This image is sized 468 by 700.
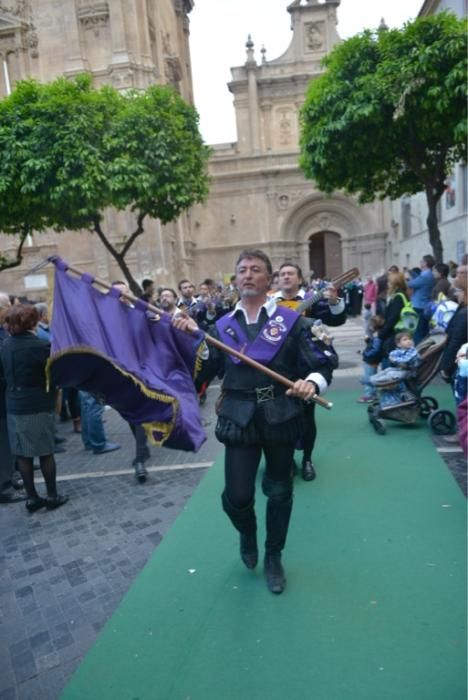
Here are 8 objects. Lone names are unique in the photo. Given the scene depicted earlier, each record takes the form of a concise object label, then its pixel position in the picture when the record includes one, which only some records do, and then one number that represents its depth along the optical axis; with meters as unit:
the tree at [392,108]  9.23
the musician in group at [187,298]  8.42
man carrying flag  3.08
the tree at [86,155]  10.53
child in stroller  6.30
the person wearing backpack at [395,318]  7.02
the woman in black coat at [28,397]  4.62
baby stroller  6.28
